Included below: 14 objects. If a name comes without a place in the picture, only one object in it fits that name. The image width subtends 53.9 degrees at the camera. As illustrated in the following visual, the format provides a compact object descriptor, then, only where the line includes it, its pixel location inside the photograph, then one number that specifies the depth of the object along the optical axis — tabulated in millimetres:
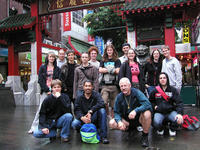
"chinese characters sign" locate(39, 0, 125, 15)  9695
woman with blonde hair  4891
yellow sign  15184
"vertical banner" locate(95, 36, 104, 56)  22052
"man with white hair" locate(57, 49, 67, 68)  5395
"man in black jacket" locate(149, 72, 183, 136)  4320
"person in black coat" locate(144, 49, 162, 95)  5230
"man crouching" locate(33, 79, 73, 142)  4121
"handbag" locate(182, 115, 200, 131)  4793
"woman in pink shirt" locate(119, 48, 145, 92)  4695
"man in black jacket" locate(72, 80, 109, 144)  3996
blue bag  3900
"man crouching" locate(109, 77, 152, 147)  3746
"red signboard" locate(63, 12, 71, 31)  17969
